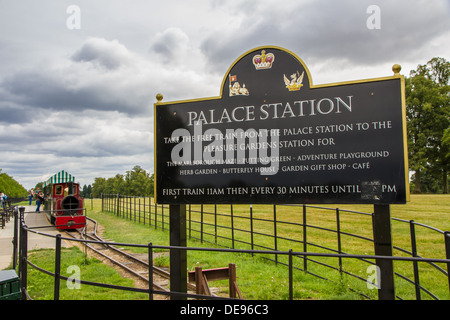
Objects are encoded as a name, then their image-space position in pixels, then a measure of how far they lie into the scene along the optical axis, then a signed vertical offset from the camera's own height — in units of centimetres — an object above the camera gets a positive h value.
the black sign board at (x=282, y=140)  417 +50
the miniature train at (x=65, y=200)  1842 -110
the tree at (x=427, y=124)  3869 +585
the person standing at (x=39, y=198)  2606 -130
